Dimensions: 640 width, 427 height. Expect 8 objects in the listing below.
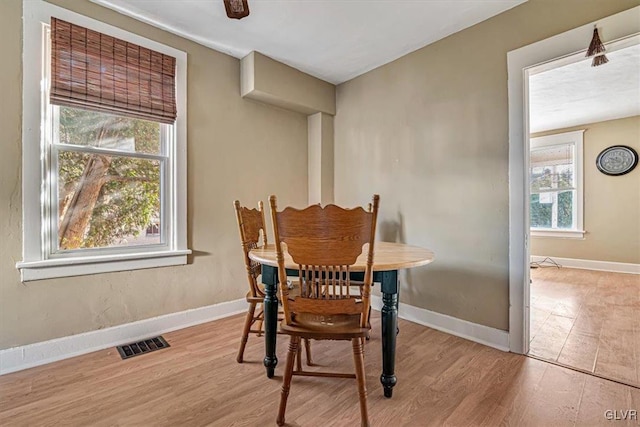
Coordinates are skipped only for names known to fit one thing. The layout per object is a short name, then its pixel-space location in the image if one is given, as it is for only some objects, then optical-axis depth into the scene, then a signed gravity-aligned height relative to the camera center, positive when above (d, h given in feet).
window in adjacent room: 17.11 +1.60
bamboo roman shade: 6.58 +3.37
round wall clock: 15.31 +2.73
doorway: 6.86 +0.67
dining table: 5.00 -1.38
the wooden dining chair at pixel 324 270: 4.37 -0.88
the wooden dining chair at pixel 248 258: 6.46 -0.93
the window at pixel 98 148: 6.44 +1.63
